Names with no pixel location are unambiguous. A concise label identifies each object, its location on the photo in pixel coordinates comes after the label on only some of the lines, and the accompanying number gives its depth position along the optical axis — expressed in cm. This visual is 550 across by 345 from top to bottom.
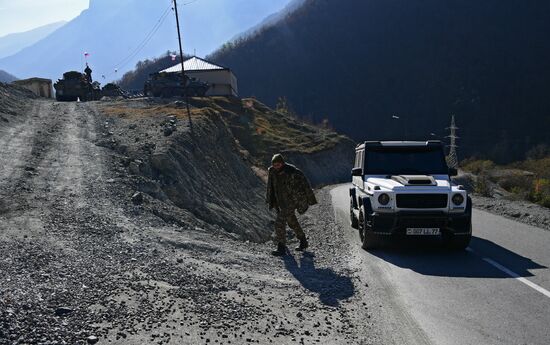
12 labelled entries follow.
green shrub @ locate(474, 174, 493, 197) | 2741
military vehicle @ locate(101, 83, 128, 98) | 4609
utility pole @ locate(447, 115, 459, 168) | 4975
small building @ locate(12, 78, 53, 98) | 4679
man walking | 950
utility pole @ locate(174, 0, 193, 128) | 2492
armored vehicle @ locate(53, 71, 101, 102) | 3875
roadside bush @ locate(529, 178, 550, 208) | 2008
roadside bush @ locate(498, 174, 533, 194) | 3289
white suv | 960
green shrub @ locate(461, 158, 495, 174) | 5724
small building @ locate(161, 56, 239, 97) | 5597
